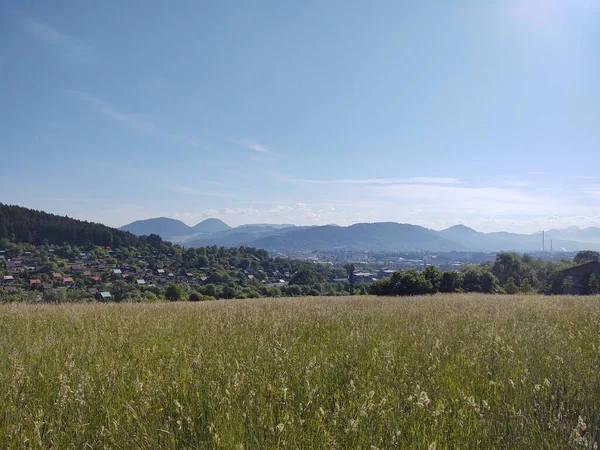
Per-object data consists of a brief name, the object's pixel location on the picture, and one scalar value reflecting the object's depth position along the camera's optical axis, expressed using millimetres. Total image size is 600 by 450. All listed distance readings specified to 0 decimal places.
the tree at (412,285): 34594
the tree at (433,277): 36406
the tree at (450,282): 37625
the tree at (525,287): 49172
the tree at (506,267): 68062
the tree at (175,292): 40156
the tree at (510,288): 43844
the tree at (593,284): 43500
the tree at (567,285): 46844
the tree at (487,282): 41969
